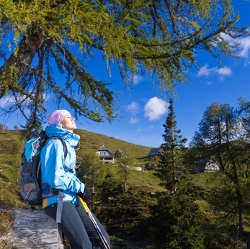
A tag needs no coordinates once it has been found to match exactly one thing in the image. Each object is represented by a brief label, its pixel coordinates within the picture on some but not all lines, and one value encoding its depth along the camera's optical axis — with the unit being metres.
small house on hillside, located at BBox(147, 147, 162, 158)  79.07
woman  2.31
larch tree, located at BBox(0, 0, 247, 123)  4.14
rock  3.76
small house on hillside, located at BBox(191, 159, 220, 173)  25.27
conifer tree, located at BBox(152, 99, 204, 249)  16.75
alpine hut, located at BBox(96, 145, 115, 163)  70.38
